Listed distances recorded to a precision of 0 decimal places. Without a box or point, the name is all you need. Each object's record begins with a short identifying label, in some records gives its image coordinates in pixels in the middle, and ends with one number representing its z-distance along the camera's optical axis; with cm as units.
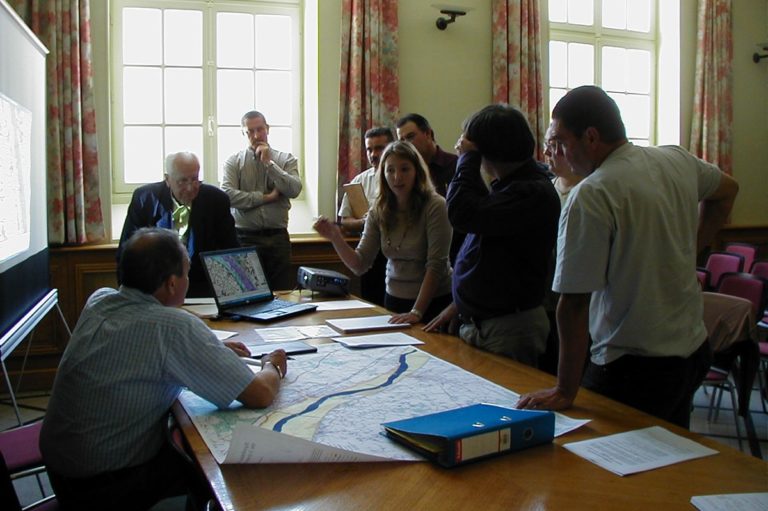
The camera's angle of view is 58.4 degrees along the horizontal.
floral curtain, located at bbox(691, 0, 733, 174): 618
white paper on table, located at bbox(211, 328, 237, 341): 235
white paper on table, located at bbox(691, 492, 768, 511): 106
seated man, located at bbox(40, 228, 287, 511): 160
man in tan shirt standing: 441
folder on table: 123
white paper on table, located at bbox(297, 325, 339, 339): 237
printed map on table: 125
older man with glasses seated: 346
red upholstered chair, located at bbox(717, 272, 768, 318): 350
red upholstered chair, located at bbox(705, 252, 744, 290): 481
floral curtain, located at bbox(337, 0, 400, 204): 491
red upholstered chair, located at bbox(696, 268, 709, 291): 413
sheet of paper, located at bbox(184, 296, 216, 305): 310
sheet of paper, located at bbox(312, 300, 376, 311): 292
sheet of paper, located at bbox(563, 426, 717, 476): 124
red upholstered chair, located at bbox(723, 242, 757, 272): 534
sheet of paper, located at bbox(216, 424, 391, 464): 124
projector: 324
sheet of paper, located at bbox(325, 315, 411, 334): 241
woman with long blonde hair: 270
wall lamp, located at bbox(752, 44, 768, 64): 648
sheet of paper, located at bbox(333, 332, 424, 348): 217
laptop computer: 274
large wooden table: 110
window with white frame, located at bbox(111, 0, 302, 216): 489
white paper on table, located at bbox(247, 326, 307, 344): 231
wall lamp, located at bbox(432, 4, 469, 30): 515
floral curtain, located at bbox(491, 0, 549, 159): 539
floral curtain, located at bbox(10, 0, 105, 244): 417
